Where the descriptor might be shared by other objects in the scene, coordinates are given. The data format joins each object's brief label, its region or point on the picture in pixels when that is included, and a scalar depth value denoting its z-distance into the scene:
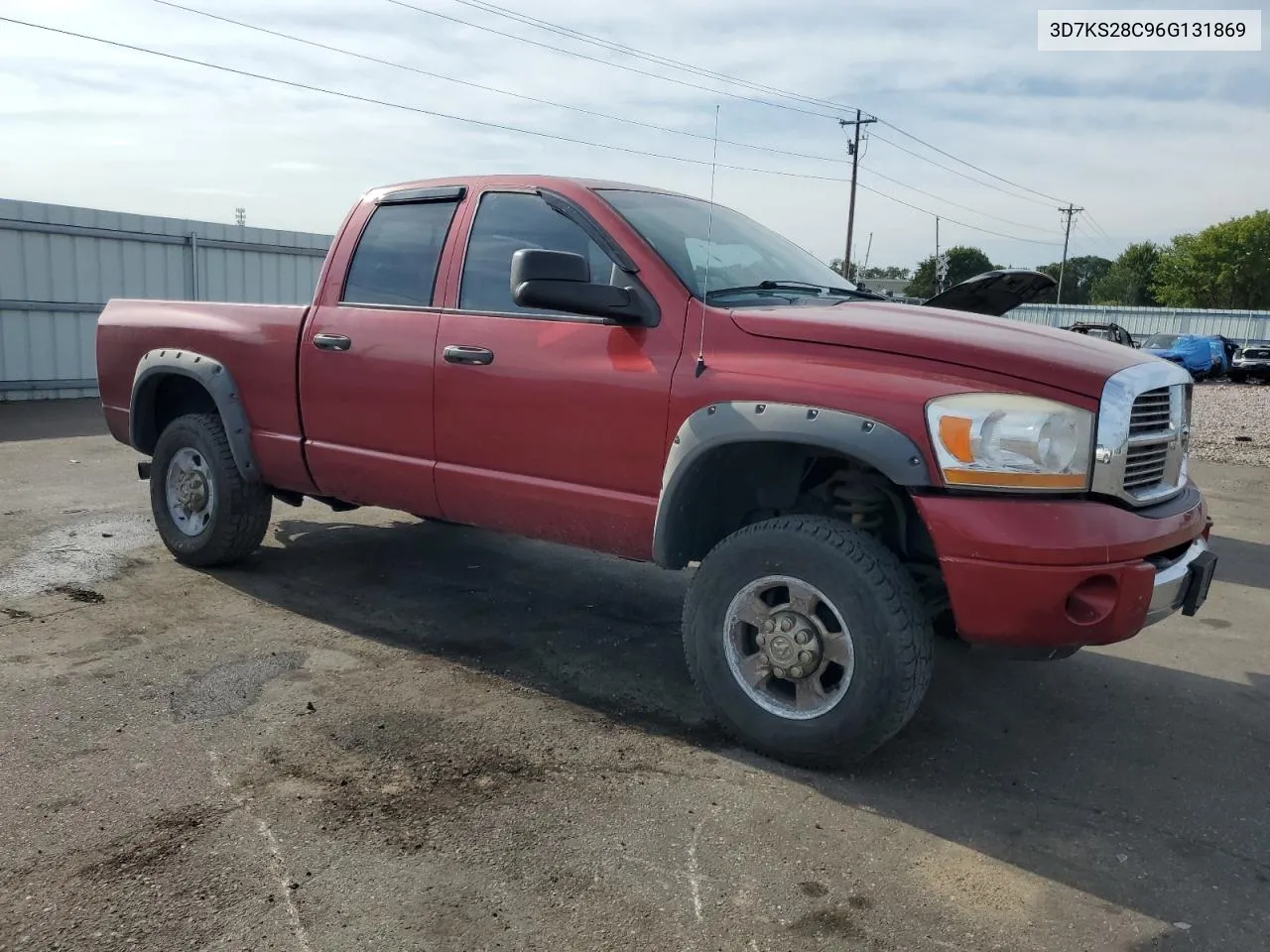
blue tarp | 28.31
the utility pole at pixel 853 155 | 42.22
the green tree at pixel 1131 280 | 87.06
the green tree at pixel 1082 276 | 93.93
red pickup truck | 3.02
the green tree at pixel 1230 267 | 68.31
